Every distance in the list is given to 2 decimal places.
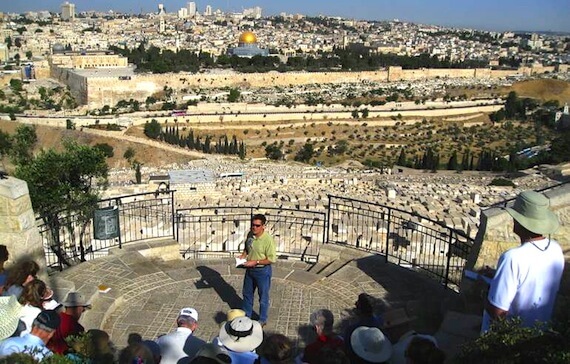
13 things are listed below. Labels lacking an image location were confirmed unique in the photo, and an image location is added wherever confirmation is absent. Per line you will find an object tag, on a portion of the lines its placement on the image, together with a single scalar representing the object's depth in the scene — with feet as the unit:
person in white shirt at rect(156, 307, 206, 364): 12.77
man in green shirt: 17.48
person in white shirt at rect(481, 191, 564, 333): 11.14
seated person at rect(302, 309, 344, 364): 12.50
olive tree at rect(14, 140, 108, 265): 31.09
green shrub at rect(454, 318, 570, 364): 8.12
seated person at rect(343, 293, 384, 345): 14.21
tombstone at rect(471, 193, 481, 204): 53.91
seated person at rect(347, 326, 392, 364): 12.01
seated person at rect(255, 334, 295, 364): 11.39
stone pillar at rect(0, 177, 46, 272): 17.98
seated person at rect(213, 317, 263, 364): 12.87
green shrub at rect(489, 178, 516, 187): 74.60
